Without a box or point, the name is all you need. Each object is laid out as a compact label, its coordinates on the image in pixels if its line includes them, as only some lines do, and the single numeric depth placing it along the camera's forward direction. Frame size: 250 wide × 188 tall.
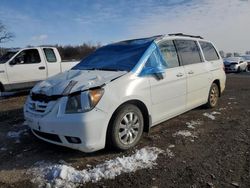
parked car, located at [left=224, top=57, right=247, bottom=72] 14.84
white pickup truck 6.86
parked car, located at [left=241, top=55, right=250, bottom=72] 16.41
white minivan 2.64
